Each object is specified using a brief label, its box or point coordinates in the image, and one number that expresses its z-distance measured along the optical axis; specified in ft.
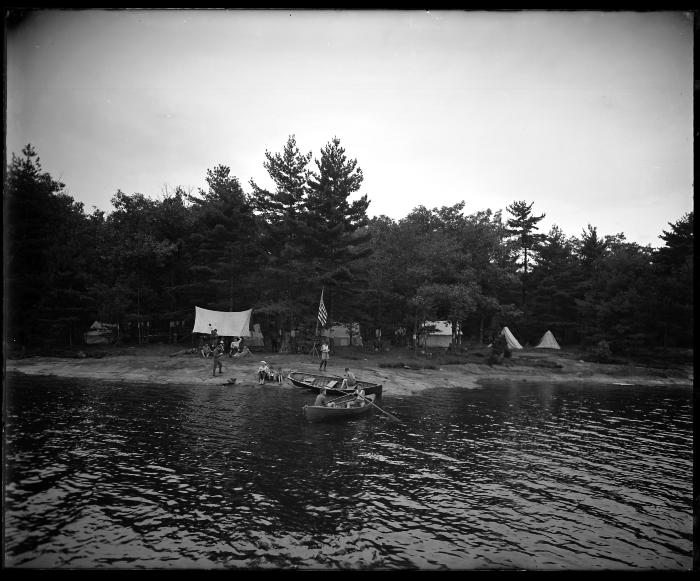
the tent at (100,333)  164.45
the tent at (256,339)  171.53
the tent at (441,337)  209.97
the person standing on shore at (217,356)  110.42
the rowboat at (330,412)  71.93
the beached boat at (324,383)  94.12
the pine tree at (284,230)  144.46
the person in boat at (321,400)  74.54
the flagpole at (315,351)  139.43
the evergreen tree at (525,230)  252.42
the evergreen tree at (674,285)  151.33
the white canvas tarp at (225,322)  138.92
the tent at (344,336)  190.74
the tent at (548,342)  212.23
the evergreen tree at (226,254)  155.33
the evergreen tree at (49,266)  127.44
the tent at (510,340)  198.08
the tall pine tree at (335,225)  144.77
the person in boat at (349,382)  93.04
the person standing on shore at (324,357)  118.03
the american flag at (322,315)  125.39
